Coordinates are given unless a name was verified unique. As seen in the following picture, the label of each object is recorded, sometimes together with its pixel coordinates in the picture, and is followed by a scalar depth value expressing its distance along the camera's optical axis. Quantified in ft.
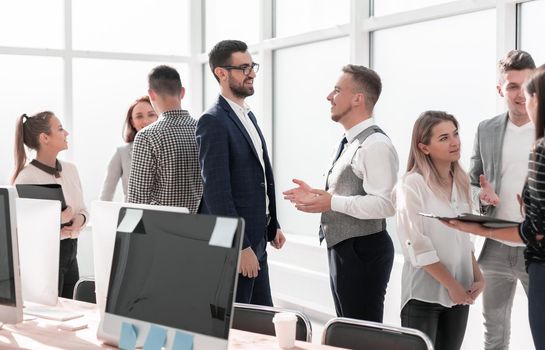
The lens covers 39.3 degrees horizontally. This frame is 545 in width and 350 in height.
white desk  7.82
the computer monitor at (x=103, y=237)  8.63
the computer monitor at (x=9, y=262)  8.31
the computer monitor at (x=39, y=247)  8.96
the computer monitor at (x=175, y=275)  6.28
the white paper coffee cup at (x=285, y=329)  7.57
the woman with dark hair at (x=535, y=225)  8.25
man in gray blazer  11.58
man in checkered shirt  12.51
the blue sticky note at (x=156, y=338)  6.73
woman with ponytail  14.67
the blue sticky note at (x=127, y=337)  7.04
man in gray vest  11.33
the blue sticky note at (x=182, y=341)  6.46
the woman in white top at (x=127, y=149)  17.04
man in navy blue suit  11.33
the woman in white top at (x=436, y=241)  10.43
